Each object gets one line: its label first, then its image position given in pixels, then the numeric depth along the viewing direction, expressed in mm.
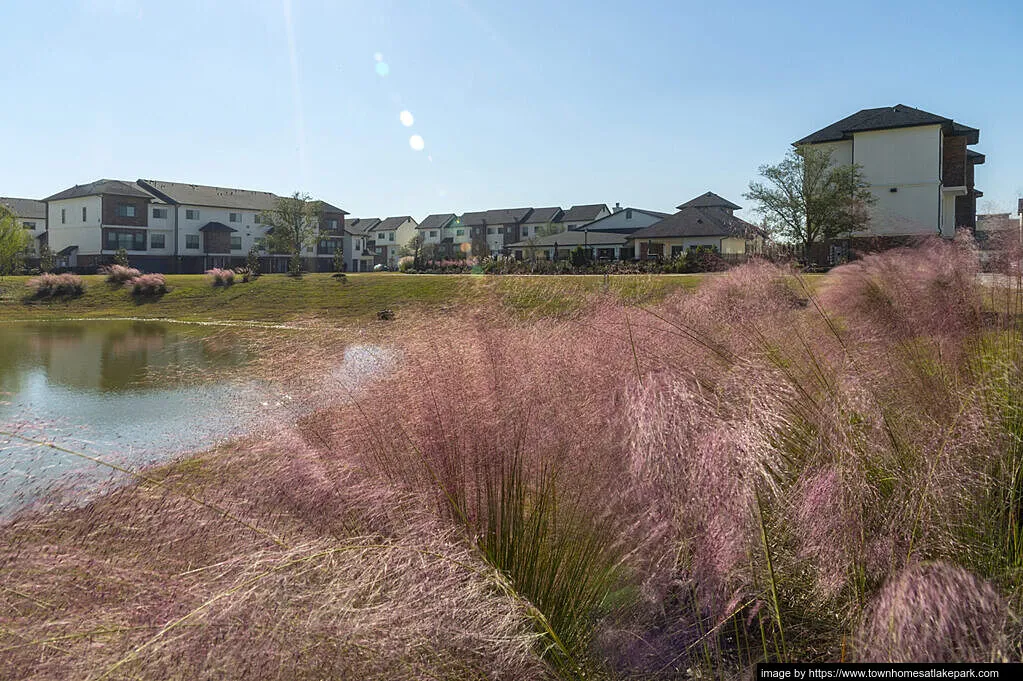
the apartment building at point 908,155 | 38469
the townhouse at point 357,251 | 80312
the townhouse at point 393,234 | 105156
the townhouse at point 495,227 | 96562
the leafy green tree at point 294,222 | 62812
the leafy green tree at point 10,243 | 47812
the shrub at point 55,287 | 36812
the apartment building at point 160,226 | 60844
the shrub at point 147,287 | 38062
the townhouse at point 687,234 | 49562
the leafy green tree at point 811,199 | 33000
